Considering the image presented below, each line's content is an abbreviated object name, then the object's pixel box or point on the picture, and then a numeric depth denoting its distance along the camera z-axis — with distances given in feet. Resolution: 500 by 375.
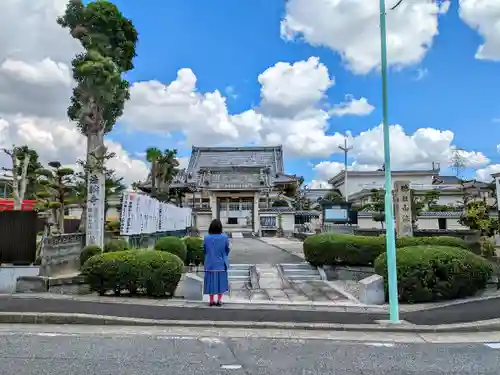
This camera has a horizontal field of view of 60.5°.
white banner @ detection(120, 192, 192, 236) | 44.64
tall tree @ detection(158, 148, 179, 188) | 104.01
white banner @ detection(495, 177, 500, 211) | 48.78
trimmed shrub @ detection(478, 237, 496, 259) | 44.45
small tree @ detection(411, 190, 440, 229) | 97.96
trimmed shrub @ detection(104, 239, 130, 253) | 41.47
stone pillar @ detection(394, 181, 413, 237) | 54.85
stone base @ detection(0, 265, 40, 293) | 34.17
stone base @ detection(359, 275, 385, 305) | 31.12
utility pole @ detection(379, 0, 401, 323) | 25.00
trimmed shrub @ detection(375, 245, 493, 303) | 30.78
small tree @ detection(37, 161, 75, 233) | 43.26
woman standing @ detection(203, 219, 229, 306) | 29.14
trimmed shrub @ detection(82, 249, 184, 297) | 30.83
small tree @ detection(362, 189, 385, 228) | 101.71
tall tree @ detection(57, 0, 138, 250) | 51.37
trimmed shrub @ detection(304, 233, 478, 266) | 42.63
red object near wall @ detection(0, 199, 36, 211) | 61.05
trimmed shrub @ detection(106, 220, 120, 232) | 58.02
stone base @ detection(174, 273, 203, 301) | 31.32
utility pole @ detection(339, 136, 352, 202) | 162.99
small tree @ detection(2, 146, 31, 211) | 58.59
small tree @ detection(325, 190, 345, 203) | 203.68
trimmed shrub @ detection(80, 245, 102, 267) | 39.06
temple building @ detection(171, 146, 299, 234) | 131.75
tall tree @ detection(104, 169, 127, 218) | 47.20
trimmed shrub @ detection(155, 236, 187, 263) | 44.93
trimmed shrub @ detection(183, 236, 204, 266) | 50.34
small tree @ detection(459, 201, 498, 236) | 53.42
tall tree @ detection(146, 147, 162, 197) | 94.00
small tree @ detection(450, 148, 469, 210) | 140.92
